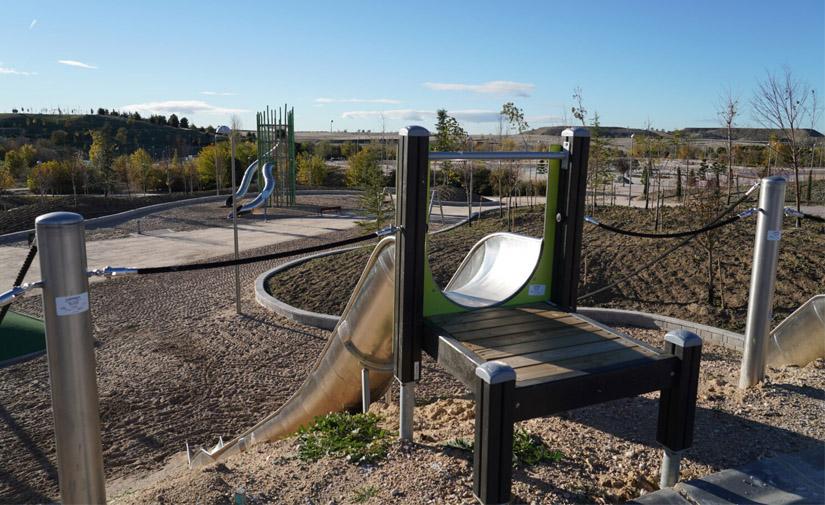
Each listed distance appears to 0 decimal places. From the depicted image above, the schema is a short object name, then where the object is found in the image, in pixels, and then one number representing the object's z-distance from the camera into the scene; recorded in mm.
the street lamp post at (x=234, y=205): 8273
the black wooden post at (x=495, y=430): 2545
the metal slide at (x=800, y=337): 4738
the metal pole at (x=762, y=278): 4129
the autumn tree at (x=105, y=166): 29031
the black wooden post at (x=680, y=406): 3029
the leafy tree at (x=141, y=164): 30781
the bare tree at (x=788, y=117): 10634
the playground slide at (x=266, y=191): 19562
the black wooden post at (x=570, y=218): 3822
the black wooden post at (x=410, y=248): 3334
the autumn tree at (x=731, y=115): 11148
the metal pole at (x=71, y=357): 2179
